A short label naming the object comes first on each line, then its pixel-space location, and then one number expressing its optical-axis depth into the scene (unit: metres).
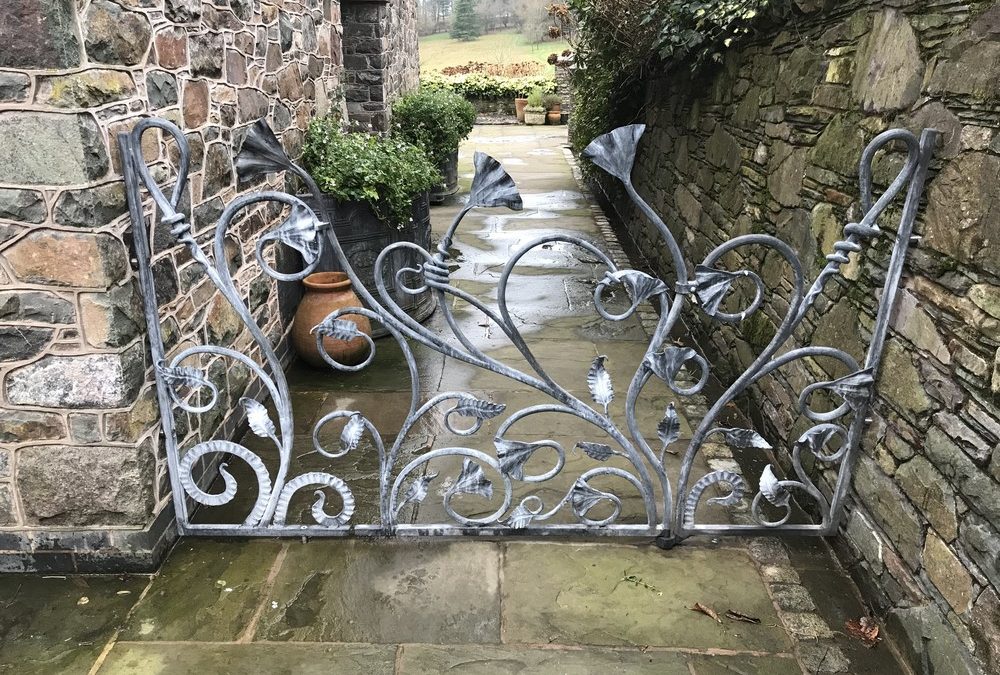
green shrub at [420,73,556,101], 18.28
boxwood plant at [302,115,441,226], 4.25
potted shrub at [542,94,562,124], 17.39
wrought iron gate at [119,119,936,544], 1.99
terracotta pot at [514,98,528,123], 17.84
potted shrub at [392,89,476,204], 7.48
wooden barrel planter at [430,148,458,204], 8.47
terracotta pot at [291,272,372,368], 3.99
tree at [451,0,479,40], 34.00
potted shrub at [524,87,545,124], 17.34
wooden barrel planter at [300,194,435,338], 4.32
